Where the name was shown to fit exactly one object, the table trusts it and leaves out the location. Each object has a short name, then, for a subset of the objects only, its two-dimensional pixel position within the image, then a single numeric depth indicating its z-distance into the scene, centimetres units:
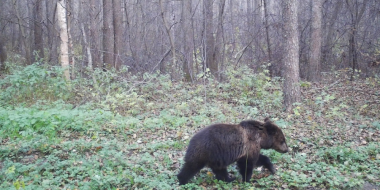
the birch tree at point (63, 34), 1427
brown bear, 603
